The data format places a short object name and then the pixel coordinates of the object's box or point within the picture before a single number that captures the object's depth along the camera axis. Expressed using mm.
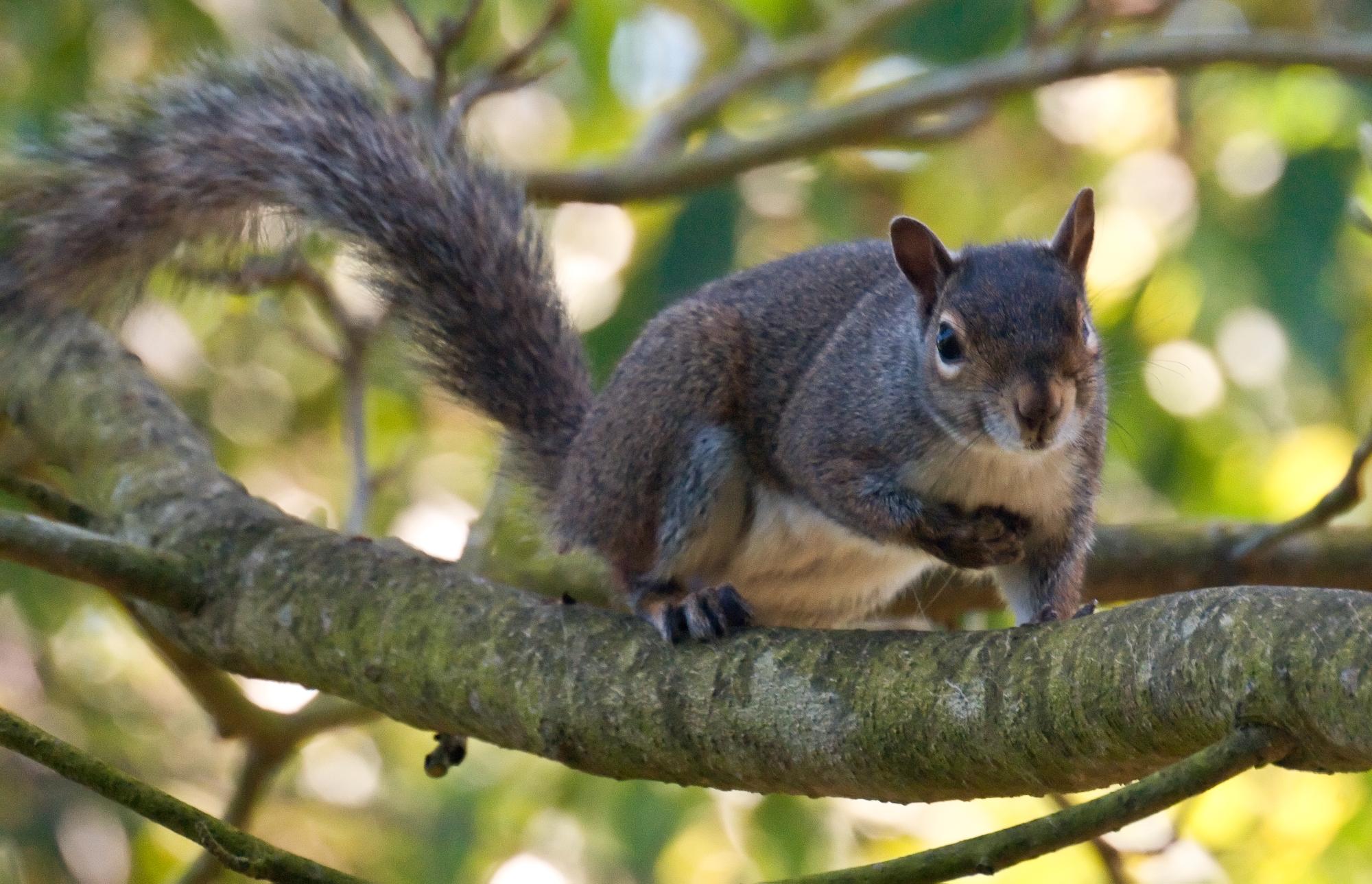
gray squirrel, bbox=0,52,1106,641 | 5035
